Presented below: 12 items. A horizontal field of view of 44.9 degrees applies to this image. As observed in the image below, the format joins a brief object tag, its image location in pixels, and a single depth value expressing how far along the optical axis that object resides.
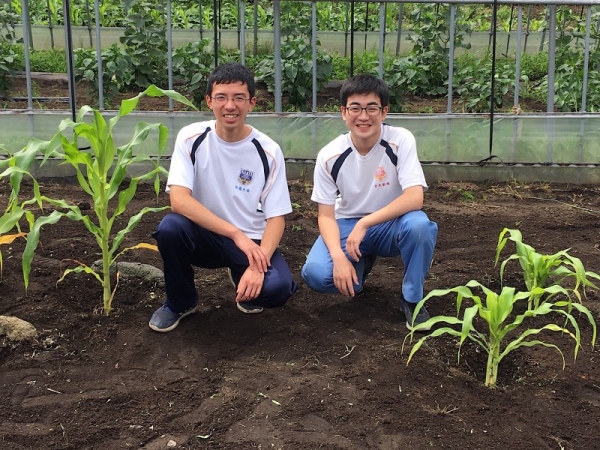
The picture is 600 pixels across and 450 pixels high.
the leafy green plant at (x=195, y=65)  6.55
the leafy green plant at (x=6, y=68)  6.82
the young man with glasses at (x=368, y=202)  3.40
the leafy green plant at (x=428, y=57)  7.00
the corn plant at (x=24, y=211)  3.07
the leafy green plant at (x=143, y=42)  6.86
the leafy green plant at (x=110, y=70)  6.62
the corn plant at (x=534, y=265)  3.29
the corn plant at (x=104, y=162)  3.27
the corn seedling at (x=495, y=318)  2.82
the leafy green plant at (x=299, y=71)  6.46
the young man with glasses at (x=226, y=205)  3.30
